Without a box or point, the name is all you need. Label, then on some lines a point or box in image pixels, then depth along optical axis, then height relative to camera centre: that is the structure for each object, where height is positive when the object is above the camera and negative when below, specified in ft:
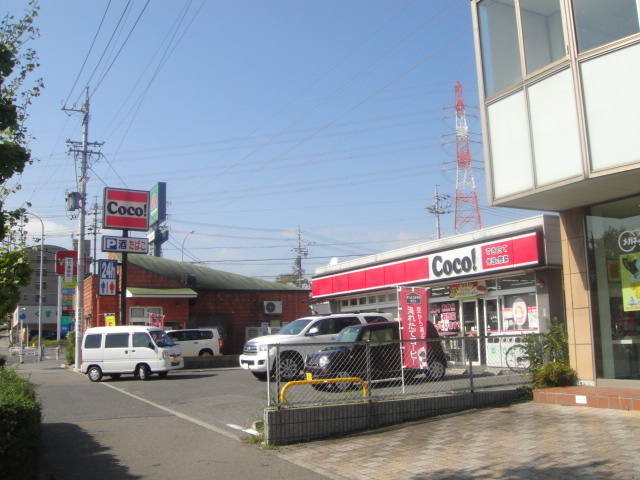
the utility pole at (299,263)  250.37 +25.31
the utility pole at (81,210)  90.94 +18.92
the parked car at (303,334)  56.80 -1.01
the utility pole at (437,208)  198.18 +36.86
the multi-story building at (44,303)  281.13 +14.30
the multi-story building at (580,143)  30.83 +9.51
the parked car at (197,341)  94.89 -2.32
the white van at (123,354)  70.08 -2.94
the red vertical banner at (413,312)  42.60 +0.54
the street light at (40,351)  127.67 -4.19
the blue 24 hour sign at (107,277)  96.68 +8.44
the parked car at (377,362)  32.48 -2.31
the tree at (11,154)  18.99 +5.67
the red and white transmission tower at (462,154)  146.30 +41.09
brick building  109.09 +5.28
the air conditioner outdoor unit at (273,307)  126.21 +3.52
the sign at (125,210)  98.37 +19.78
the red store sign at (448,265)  54.70 +5.88
